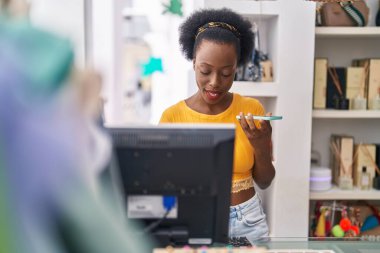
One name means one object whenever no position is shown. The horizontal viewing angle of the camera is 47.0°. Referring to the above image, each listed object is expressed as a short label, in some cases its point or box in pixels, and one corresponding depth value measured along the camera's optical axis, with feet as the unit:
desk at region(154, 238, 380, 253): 3.99
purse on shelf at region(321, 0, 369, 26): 7.48
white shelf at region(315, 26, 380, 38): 7.42
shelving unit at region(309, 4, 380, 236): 8.10
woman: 4.82
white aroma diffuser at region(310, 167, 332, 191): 7.68
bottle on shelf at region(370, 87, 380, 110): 7.68
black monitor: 2.90
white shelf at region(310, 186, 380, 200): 7.61
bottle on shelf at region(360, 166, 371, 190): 7.76
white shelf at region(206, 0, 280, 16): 7.25
